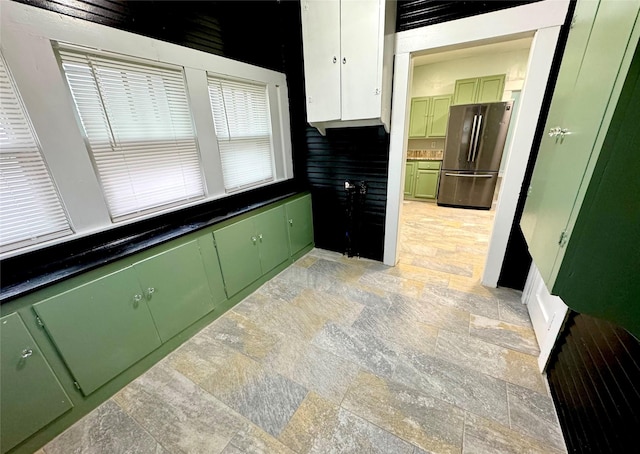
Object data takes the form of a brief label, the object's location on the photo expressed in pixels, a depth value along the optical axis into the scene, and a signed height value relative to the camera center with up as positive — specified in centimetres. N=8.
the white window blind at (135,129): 150 +11
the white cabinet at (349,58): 200 +67
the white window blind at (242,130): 223 +11
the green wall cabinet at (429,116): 515 +40
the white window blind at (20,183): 124 -17
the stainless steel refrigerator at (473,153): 432 -33
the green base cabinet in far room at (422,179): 527 -89
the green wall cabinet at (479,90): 461 +81
